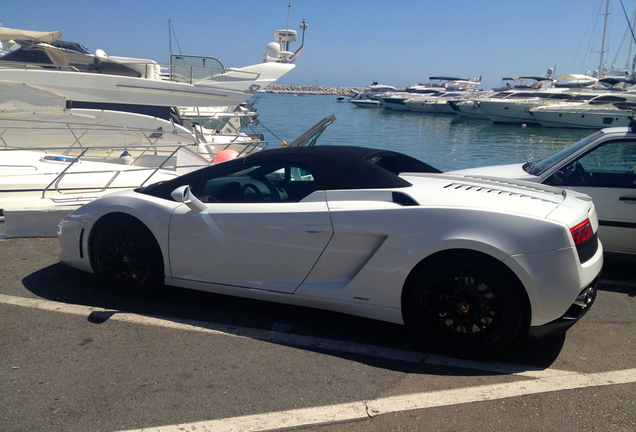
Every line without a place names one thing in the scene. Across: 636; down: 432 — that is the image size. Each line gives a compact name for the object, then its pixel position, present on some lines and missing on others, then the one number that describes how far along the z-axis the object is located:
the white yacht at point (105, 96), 13.77
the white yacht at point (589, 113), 40.20
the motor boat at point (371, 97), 97.00
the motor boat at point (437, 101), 68.75
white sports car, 3.11
